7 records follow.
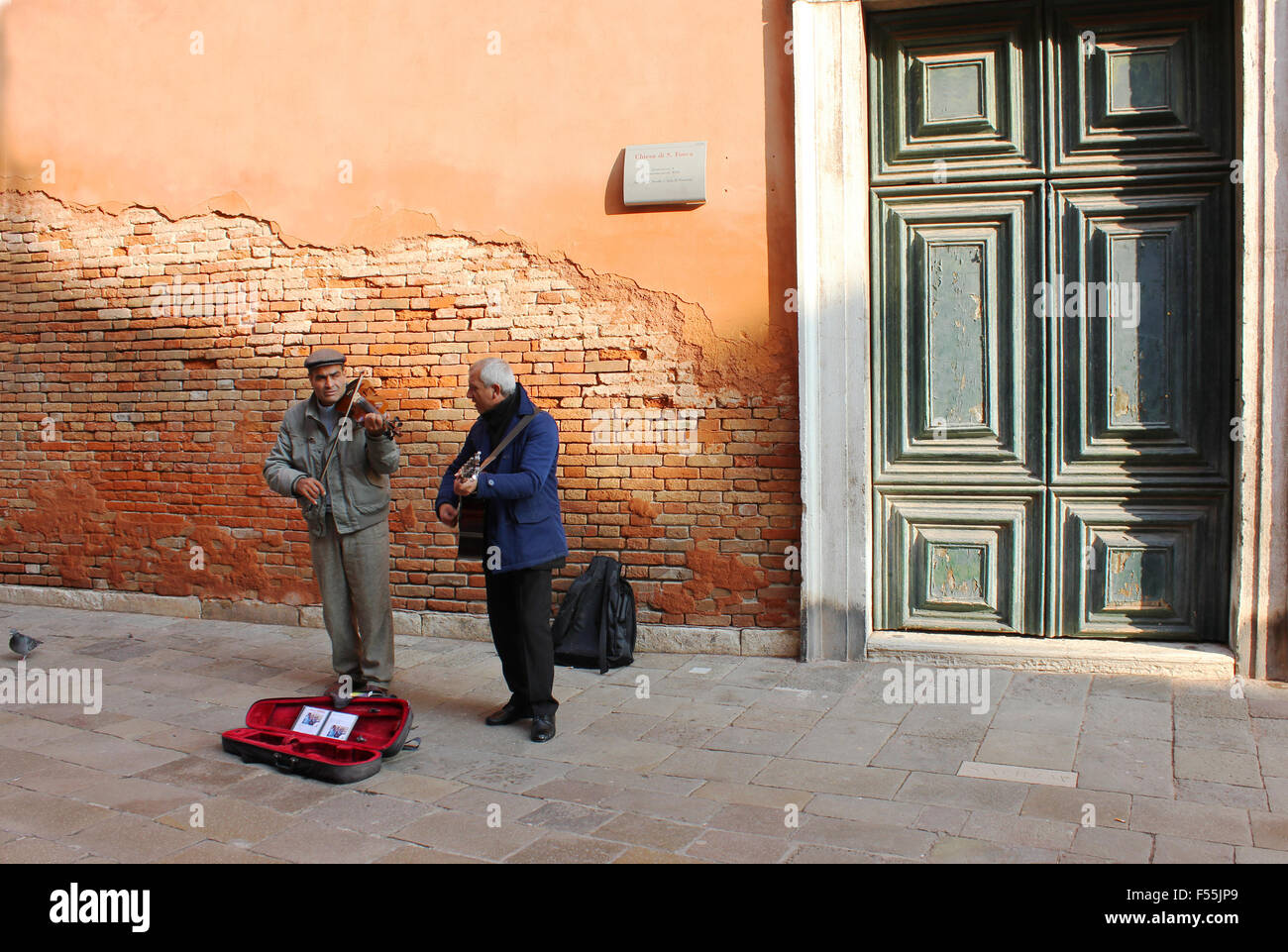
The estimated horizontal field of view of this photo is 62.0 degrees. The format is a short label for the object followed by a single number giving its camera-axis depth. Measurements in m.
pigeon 6.41
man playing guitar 4.89
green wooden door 5.77
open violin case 4.44
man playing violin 5.43
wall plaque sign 6.31
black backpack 6.24
